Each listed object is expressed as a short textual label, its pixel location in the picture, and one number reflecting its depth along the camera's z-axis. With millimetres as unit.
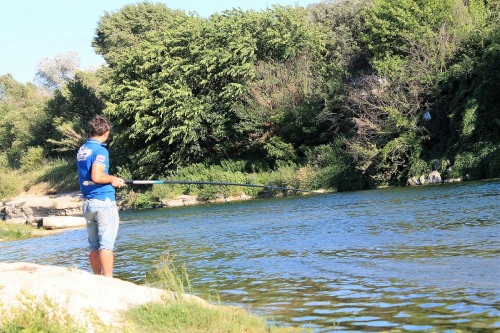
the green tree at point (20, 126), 70312
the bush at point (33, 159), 65719
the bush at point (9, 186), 56438
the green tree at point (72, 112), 58219
